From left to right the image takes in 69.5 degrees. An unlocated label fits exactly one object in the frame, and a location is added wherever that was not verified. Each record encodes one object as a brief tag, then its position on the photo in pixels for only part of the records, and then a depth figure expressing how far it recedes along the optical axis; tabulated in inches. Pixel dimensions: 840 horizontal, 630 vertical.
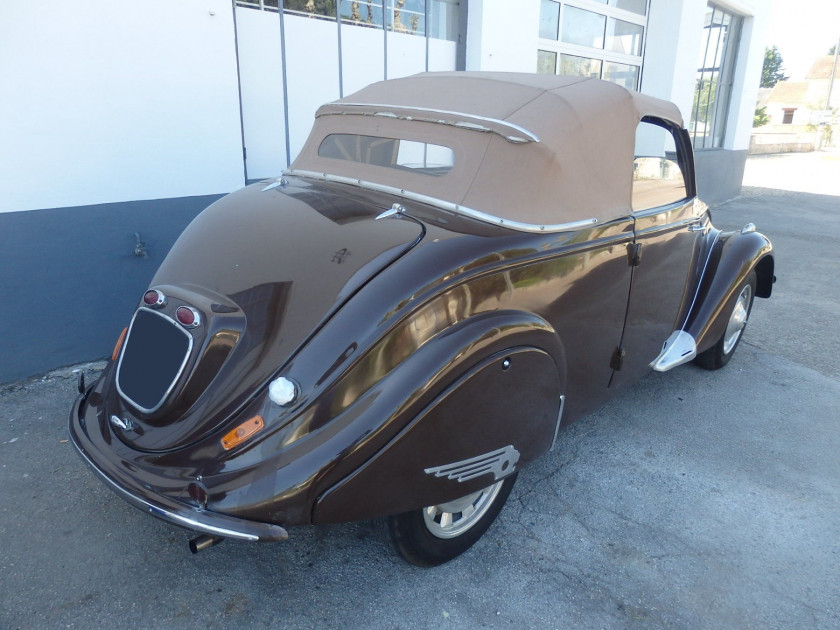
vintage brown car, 76.9
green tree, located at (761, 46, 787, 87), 3031.5
